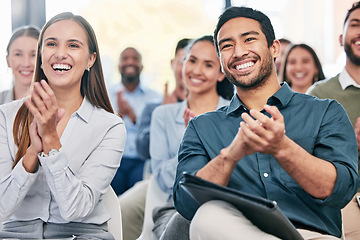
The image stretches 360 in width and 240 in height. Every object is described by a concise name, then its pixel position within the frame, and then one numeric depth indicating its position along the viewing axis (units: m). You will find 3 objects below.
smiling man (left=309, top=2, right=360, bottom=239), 2.78
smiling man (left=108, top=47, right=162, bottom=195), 4.46
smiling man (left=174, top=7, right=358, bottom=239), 1.62
